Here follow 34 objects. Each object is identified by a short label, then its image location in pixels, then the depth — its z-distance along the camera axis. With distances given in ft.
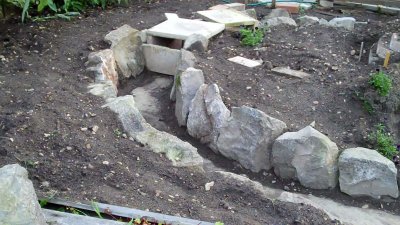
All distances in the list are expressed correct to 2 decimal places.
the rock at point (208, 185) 11.11
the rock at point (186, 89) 14.52
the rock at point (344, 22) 20.15
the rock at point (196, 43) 17.02
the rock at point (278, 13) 21.18
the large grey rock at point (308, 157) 12.36
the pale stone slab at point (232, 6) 21.35
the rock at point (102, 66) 15.22
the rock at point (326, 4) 23.67
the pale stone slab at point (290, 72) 15.87
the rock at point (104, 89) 14.16
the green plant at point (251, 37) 17.76
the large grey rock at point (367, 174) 12.22
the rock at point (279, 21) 19.76
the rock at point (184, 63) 15.44
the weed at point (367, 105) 14.20
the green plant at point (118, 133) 12.41
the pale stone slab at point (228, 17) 19.27
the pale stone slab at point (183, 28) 17.84
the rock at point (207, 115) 13.62
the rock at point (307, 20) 20.37
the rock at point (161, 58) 17.44
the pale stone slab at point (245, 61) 16.38
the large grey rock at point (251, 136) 12.87
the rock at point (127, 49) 17.17
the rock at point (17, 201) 7.79
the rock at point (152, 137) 11.93
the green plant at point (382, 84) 14.16
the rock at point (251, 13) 20.89
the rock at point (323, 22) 19.86
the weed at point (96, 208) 9.45
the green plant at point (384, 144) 13.06
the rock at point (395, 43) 16.78
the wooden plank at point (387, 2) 22.68
